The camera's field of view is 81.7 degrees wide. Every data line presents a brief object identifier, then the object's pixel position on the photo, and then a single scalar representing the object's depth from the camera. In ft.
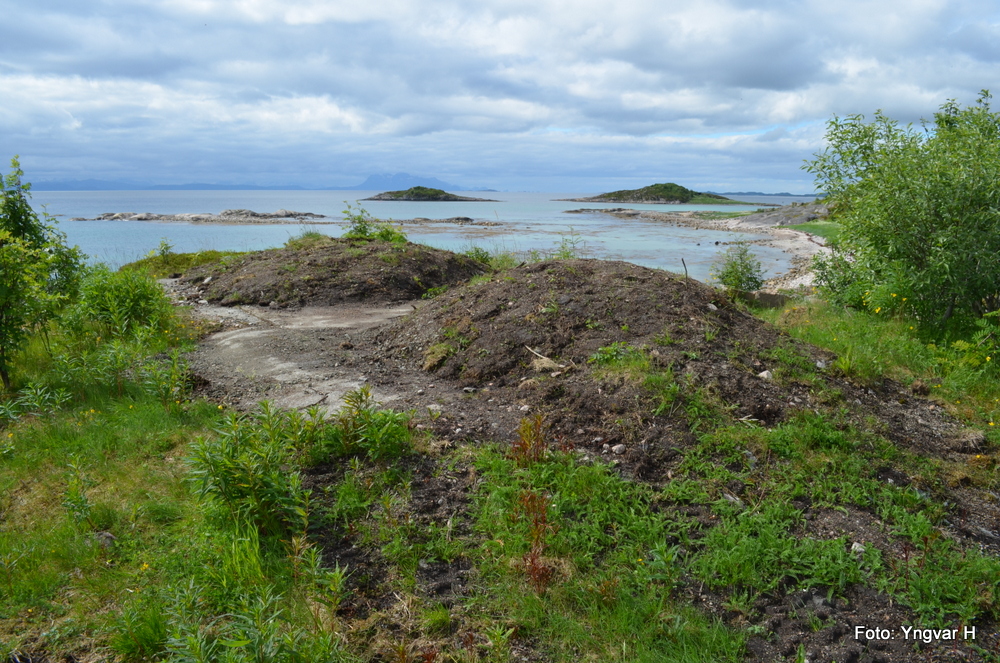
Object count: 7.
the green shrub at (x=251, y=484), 12.14
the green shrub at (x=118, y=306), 26.81
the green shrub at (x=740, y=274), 40.96
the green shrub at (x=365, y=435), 14.67
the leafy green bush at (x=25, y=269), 19.69
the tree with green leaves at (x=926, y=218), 22.93
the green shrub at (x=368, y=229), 52.06
